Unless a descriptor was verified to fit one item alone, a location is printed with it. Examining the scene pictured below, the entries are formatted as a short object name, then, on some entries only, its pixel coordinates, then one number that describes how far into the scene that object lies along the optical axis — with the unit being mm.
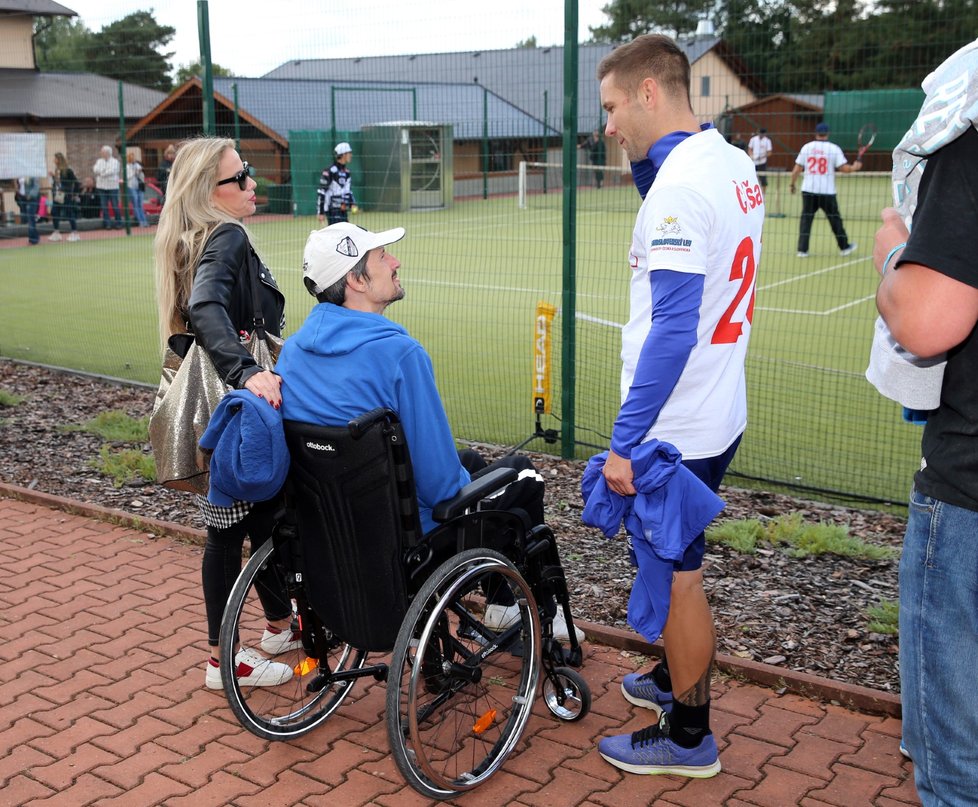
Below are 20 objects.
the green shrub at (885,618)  4113
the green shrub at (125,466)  6344
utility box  11570
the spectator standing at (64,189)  18592
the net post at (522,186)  9688
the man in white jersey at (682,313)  2881
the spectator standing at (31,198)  20844
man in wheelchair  3078
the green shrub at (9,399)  8195
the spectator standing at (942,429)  1836
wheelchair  3008
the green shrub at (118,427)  7215
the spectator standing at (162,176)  15603
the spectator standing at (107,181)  18969
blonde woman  3693
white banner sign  14648
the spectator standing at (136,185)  20109
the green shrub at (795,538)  4930
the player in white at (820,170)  7469
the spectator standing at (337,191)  10461
